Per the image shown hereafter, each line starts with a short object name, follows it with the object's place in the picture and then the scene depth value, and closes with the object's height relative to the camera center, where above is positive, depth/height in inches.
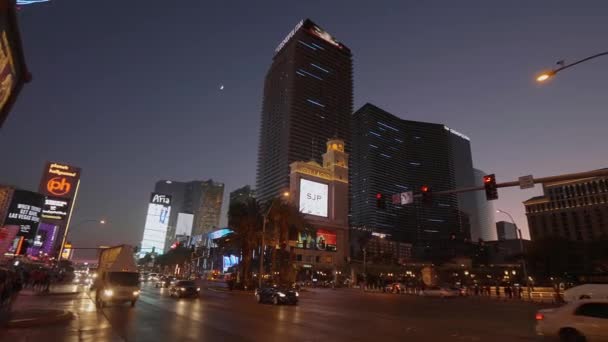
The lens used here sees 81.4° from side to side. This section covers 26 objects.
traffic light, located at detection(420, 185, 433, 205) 831.1 +208.2
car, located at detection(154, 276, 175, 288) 2020.4 -46.1
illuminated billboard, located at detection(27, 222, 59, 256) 4933.6 +430.5
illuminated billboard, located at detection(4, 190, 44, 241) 4424.2 +708.6
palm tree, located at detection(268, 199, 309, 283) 2201.0 +302.8
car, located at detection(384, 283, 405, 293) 2549.2 -15.0
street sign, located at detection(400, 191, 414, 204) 841.2 +204.8
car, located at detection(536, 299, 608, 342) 423.5 -32.6
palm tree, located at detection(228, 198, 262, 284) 2071.9 +302.0
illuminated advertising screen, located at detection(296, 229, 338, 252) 4563.7 +518.6
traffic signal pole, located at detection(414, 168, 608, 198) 610.9 +206.2
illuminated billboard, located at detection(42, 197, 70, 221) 4042.8 +681.1
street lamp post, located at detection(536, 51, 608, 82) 508.8 +314.6
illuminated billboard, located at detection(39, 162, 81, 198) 3959.2 +988.3
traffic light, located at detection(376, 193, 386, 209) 897.5 +206.9
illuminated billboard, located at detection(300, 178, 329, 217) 4503.0 +1061.0
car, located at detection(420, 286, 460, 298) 1931.6 -19.2
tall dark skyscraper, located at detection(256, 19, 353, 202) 7524.6 +2885.3
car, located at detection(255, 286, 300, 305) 1102.4 -44.1
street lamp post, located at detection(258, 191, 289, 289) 1693.9 +71.7
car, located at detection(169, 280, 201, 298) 1214.9 -39.9
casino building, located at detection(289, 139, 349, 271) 4507.9 +970.7
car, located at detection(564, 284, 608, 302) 1065.5 +10.8
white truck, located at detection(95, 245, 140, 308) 921.5 -13.1
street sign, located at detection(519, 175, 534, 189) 685.9 +206.2
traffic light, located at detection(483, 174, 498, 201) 708.0 +198.9
